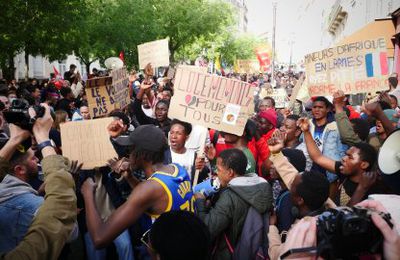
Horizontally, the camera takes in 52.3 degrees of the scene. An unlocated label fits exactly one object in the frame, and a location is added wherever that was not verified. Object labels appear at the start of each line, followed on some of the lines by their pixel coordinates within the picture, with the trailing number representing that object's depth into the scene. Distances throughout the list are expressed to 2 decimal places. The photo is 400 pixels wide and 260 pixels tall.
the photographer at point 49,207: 1.77
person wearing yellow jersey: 2.58
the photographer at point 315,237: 1.80
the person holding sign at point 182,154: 4.58
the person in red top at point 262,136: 5.20
